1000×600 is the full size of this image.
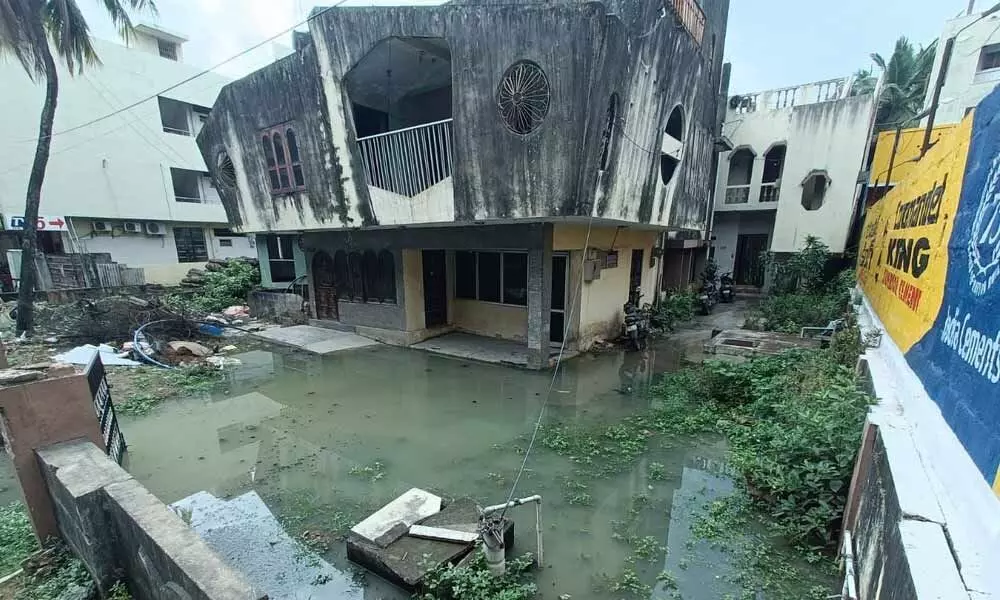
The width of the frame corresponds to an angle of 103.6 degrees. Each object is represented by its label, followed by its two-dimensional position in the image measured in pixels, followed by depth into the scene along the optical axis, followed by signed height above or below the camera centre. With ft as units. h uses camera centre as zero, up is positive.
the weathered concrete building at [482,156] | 17.39 +4.65
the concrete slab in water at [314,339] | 29.37 -7.98
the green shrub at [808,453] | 9.87 -6.03
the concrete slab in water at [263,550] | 9.02 -7.97
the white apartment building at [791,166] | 40.75 +8.48
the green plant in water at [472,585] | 8.38 -7.46
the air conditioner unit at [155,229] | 55.93 +1.09
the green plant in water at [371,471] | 13.38 -8.00
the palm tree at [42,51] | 27.76 +13.51
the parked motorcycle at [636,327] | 27.99 -6.10
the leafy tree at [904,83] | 53.62 +22.15
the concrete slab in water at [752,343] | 22.23 -5.97
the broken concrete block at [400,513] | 10.07 -7.43
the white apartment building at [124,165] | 45.57 +9.31
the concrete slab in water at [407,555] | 8.94 -7.47
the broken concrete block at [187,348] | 26.27 -7.41
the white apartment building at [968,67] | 45.75 +21.13
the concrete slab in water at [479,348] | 25.82 -7.66
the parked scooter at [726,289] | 45.01 -5.36
